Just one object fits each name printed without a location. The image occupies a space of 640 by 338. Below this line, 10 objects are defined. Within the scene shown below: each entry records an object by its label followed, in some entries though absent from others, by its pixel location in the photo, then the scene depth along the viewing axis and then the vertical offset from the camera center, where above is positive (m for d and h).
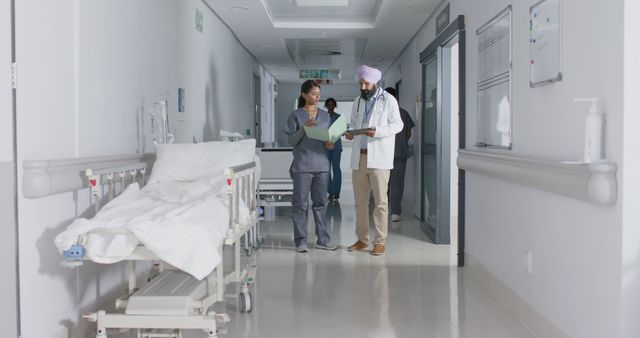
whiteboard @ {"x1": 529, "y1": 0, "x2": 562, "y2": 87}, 3.23 +0.58
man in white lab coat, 5.89 +0.04
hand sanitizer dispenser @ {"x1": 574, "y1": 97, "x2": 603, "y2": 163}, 2.67 +0.07
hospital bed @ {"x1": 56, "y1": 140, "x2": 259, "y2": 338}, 2.87 -0.40
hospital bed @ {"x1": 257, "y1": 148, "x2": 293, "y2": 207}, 7.82 -0.31
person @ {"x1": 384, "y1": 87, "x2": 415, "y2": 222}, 8.31 -0.31
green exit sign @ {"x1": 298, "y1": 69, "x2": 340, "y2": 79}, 14.03 +1.71
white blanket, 2.85 -0.39
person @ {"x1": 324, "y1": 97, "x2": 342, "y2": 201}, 10.05 -0.35
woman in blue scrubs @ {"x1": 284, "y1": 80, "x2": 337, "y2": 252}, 6.11 -0.11
